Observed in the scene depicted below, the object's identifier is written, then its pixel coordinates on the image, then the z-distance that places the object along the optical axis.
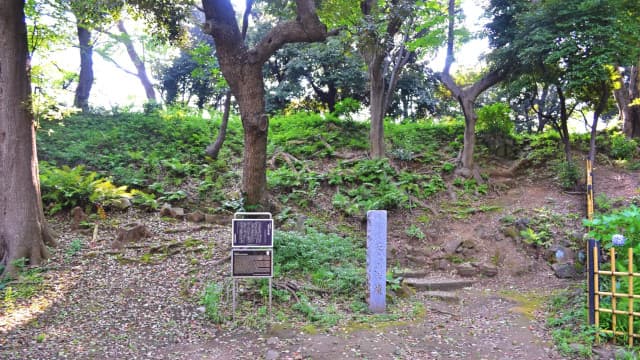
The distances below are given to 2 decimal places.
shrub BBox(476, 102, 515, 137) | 13.81
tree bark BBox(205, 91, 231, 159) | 12.40
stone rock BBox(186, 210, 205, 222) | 9.62
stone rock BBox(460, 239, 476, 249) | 9.48
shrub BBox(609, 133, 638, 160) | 12.95
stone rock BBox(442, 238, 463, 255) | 9.41
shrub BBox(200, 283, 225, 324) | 5.96
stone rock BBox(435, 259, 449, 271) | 9.02
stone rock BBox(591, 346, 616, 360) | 4.78
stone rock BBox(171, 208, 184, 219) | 9.59
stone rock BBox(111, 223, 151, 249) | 8.01
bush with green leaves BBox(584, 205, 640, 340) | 5.17
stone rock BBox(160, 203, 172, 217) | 9.54
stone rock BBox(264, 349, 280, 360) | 5.02
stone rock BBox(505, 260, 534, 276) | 8.70
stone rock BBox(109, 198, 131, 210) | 9.27
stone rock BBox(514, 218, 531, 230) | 9.70
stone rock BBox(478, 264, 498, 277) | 8.69
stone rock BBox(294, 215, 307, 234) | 9.35
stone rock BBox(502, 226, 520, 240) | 9.59
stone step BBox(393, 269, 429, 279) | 8.29
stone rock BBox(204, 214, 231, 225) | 9.66
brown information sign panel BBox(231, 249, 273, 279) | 6.05
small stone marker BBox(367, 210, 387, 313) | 6.55
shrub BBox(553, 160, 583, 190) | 11.51
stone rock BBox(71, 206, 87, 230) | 8.61
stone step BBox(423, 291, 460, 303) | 7.32
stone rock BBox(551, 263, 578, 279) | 8.23
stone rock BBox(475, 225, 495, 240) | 9.81
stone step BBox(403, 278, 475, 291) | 7.81
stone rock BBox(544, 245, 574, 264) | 8.61
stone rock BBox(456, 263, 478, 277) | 8.71
